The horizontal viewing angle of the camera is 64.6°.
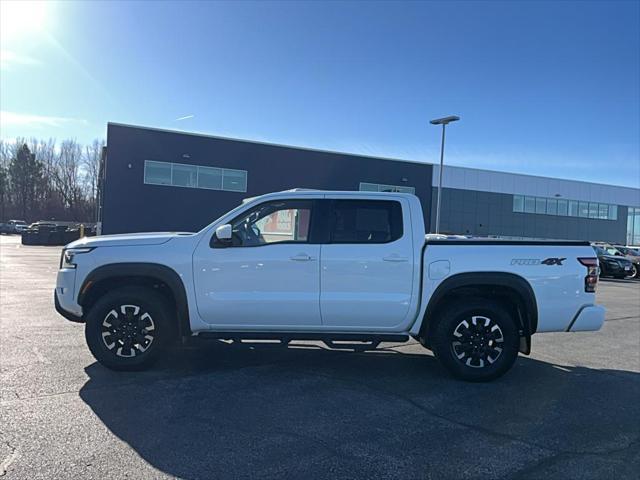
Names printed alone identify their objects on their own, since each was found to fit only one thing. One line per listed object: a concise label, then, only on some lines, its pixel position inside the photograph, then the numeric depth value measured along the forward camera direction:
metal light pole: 24.27
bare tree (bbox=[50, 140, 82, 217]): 81.12
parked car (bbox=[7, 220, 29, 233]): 64.62
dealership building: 27.64
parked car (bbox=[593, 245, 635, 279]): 25.23
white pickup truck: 5.38
